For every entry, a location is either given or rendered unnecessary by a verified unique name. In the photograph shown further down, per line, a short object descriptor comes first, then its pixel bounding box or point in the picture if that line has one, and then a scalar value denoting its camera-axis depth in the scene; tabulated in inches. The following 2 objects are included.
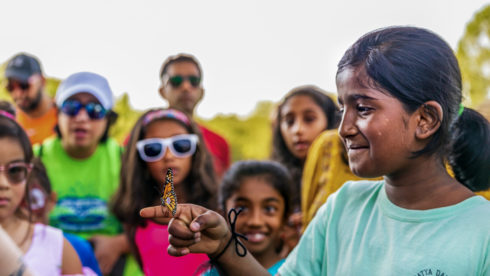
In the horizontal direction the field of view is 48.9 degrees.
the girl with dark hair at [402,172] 62.3
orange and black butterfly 57.6
